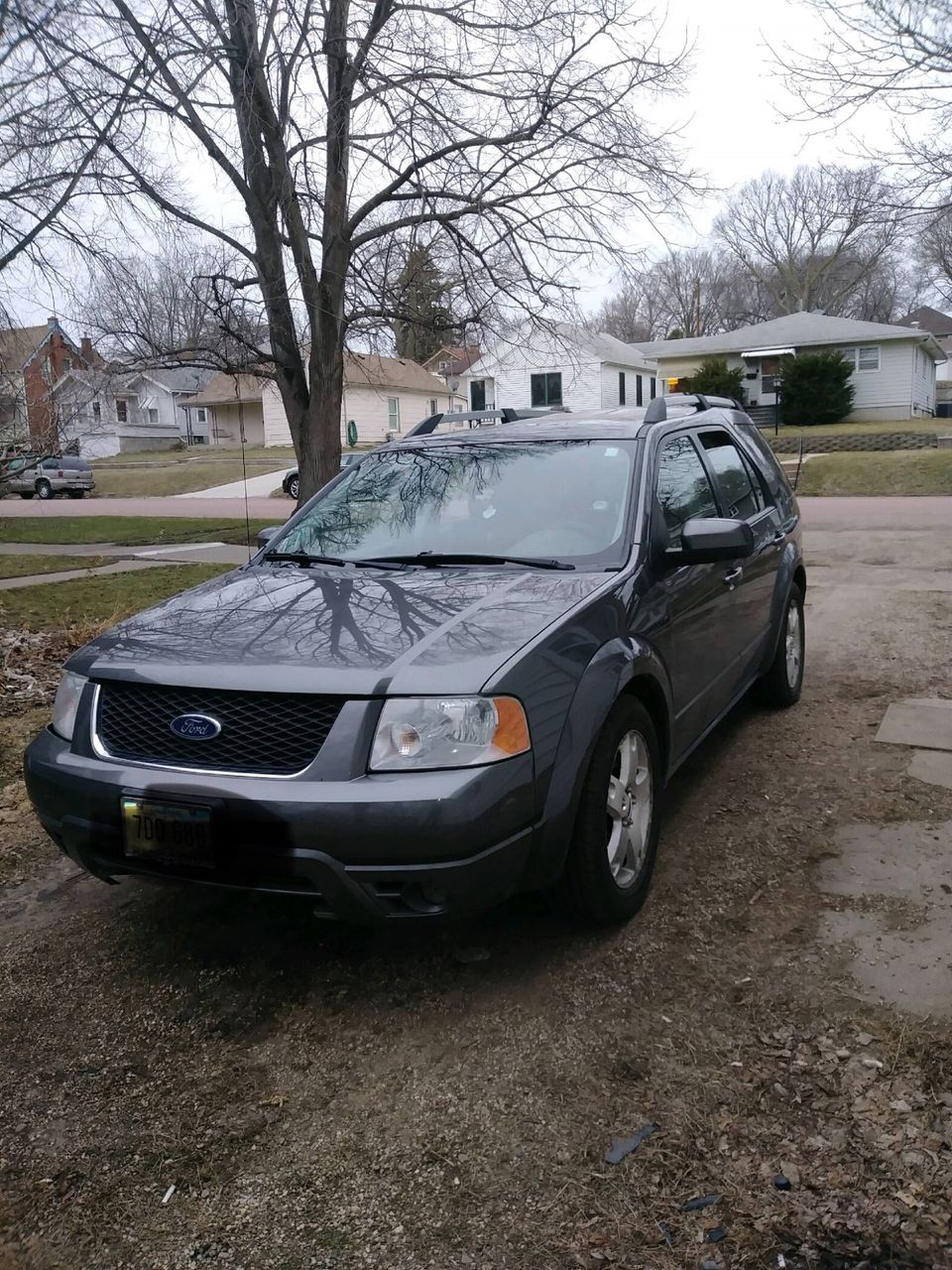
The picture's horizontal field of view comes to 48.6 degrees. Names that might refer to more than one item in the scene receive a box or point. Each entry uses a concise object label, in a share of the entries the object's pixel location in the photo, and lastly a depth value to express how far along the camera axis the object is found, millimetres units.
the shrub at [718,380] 36375
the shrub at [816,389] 36531
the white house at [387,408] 47562
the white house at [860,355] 39719
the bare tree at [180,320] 10742
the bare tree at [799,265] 58281
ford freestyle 2938
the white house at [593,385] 43875
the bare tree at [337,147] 9781
